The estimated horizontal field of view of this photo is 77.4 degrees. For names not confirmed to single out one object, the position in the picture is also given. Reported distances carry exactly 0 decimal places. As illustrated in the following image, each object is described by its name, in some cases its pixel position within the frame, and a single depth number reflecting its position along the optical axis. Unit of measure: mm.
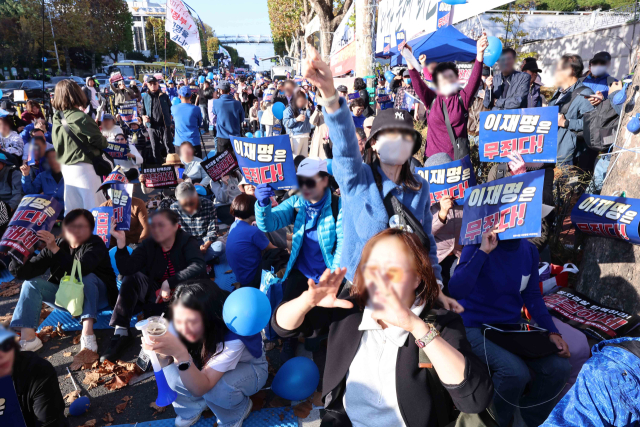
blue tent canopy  10531
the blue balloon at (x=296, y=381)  2844
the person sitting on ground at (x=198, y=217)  4406
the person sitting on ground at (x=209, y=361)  2152
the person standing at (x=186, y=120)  7367
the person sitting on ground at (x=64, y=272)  3287
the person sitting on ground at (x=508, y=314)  2307
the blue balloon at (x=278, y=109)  8227
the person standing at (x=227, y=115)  7691
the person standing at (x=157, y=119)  8586
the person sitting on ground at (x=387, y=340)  1471
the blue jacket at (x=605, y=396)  1382
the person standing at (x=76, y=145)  4301
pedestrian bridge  109600
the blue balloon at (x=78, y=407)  2801
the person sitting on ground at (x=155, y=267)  3383
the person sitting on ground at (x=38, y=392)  1988
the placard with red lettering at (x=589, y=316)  2723
